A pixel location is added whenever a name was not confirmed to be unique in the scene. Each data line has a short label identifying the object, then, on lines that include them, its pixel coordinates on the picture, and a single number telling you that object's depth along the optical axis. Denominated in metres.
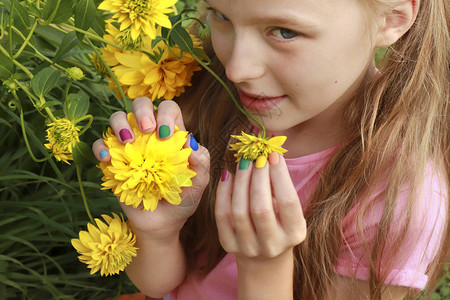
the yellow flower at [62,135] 0.81
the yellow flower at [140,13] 0.78
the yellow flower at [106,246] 0.83
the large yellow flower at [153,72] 0.89
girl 0.82
